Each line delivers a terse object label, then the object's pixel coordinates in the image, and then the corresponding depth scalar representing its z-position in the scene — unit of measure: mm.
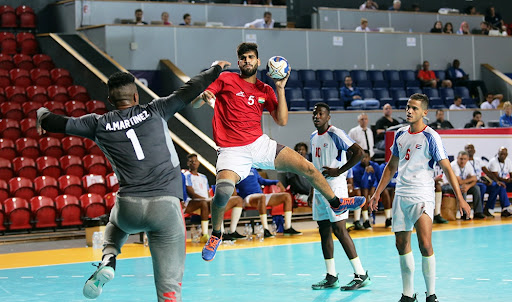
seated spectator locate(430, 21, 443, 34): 24641
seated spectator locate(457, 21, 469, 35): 25109
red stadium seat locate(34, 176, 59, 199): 14844
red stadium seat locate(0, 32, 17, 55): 19641
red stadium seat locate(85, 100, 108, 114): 17281
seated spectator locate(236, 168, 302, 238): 13797
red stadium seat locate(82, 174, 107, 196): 15250
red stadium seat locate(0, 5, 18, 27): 21047
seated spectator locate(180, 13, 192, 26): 20459
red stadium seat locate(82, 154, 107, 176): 15828
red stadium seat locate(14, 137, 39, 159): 15891
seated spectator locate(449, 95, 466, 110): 21359
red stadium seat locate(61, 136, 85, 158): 16219
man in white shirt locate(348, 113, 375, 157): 16781
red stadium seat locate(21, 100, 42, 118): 16984
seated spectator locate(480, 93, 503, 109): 21781
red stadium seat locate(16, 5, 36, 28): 21328
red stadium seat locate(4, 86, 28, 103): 17422
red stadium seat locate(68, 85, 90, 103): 17891
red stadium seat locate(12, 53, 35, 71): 18844
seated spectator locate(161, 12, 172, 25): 20156
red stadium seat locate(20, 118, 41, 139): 16469
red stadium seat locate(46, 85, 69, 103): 17641
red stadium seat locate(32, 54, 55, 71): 19094
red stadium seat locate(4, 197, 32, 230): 14070
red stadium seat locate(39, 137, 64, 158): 16078
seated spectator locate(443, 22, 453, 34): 24719
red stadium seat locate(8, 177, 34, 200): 14664
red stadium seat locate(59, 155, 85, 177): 15625
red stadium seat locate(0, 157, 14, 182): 15156
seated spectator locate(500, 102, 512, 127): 18656
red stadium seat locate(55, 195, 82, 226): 14469
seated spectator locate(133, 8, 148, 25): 19750
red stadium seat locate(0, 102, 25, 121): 16859
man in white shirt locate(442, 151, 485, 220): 16188
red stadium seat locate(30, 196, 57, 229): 14305
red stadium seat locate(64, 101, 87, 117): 17000
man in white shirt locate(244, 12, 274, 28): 21641
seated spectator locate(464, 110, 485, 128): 19594
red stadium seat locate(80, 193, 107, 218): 14555
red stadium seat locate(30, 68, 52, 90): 18266
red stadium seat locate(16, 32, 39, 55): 19906
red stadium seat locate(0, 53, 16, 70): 18656
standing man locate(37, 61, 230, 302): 5238
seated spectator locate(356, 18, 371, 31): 23216
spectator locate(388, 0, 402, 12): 25156
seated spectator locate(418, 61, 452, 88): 22781
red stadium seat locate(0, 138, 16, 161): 15750
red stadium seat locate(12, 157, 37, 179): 15328
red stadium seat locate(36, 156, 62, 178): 15469
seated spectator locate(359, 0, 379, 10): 24859
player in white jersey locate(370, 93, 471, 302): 7074
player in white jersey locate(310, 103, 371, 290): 8531
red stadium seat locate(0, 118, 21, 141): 16297
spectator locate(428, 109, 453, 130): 18422
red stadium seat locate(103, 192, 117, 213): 14737
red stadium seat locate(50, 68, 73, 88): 18469
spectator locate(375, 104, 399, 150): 17922
